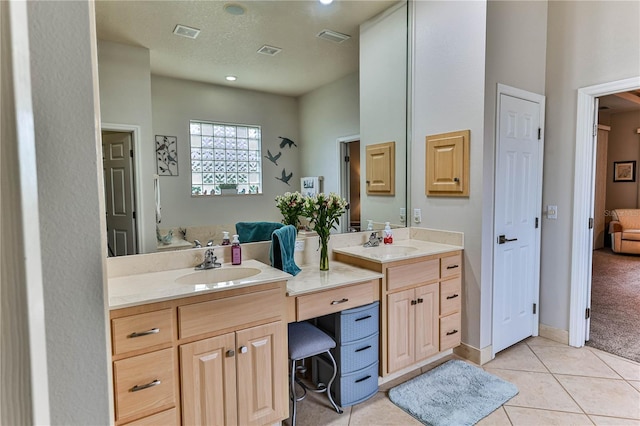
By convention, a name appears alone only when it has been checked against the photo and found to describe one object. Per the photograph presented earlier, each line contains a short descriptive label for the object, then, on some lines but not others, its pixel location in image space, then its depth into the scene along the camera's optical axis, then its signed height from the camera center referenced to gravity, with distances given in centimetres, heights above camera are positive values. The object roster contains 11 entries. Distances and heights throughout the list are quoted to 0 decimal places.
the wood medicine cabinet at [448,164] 272 +24
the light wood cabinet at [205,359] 152 -79
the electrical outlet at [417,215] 314 -20
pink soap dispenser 221 -37
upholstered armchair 641 -78
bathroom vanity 154 -70
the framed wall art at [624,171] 719 +41
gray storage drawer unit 214 -101
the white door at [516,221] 274 -24
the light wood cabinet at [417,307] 234 -83
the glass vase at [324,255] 243 -43
